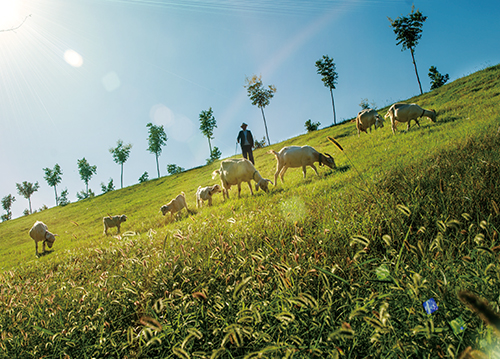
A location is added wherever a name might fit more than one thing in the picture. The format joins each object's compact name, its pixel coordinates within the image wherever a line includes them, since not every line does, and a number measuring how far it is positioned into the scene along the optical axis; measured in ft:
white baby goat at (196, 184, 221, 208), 46.48
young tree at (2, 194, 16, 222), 355.77
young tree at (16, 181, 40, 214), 318.24
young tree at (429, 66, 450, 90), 253.14
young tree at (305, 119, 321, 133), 237.45
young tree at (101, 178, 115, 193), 303.89
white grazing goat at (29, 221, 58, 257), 50.85
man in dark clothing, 63.57
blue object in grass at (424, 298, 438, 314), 5.28
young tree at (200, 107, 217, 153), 222.28
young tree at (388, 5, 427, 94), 177.06
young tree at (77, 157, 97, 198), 278.05
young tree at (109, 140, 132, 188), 265.13
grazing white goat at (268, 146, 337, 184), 40.22
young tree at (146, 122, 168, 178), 246.88
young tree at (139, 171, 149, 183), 282.56
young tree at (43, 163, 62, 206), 290.56
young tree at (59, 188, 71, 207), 314.55
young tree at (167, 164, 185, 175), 309.22
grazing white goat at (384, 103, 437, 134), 50.47
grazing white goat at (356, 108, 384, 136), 66.13
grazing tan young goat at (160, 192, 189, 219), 49.39
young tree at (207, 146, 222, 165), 240.24
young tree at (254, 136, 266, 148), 272.10
